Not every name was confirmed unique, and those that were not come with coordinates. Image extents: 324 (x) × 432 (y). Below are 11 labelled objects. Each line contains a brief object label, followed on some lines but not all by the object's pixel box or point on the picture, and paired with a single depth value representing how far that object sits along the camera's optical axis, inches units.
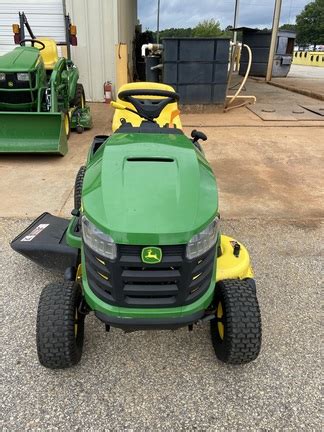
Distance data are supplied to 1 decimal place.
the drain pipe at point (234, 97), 325.8
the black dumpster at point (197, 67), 303.3
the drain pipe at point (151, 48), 364.5
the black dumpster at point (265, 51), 618.5
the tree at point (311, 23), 2967.5
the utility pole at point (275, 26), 482.3
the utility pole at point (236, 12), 771.4
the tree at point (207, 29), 1326.3
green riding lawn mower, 61.8
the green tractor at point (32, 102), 193.6
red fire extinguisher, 339.9
